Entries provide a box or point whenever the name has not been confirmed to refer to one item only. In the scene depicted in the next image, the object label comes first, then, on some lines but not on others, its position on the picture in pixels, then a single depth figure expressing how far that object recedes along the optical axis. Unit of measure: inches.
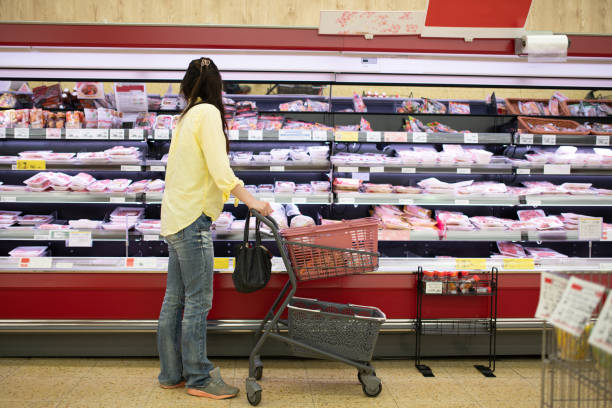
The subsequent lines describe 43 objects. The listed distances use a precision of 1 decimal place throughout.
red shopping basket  121.0
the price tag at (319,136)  152.4
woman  115.9
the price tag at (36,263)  142.6
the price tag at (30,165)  150.7
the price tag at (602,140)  160.6
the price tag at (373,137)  153.6
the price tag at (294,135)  152.3
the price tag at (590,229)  158.6
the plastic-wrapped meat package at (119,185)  152.1
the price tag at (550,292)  69.7
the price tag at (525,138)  158.6
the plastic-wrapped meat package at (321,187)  158.3
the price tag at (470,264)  149.0
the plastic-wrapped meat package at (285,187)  156.6
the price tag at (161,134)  150.9
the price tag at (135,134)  150.3
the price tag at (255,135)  151.3
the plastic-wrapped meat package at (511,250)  168.4
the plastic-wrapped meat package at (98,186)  151.3
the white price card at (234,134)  151.3
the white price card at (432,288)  140.8
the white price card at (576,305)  63.3
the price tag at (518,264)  149.3
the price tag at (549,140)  158.9
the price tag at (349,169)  155.7
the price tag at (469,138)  155.8
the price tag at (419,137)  154.3
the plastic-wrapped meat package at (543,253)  166.7
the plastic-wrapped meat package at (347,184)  156.6
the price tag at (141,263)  142.2
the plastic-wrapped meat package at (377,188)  158.6
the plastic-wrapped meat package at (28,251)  158.4
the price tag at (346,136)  152.4
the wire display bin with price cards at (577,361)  68.4
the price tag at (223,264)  142.3
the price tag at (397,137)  153.6
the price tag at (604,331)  60.5
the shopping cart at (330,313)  121.0
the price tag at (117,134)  150.0
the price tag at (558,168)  159.6
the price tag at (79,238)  149.3
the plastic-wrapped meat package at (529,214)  167.9
